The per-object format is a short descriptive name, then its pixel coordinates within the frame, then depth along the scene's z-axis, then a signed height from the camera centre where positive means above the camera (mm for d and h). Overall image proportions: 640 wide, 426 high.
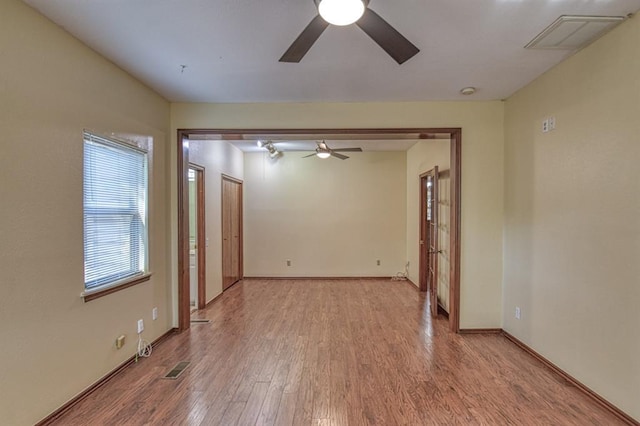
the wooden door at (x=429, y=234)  4488 -384
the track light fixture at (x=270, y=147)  5727 +1175
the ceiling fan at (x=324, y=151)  5302 +1007
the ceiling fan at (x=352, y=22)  1527 +977
